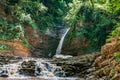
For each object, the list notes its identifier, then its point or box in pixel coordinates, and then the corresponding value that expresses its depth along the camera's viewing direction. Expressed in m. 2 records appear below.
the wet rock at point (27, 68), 18.86
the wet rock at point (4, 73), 18.18
